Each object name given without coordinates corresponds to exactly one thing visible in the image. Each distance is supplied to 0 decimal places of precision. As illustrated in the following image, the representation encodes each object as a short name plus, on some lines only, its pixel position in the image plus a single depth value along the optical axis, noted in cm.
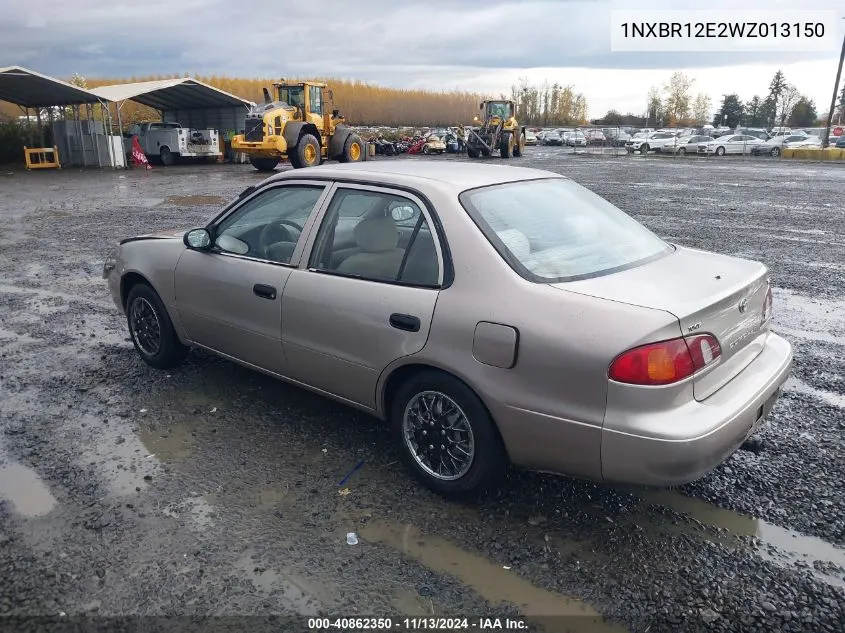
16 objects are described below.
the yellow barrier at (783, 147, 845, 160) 3313
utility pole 3854
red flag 3000
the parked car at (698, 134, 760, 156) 3856
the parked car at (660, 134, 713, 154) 3957
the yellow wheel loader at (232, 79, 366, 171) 2383
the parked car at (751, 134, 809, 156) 3816
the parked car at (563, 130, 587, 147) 5250
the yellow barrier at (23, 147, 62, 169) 2912
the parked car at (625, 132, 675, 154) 4191
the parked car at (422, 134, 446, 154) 3925
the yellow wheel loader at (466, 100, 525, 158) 3303
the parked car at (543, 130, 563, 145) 5678
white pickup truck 3064
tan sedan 267
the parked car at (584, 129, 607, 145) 5209
